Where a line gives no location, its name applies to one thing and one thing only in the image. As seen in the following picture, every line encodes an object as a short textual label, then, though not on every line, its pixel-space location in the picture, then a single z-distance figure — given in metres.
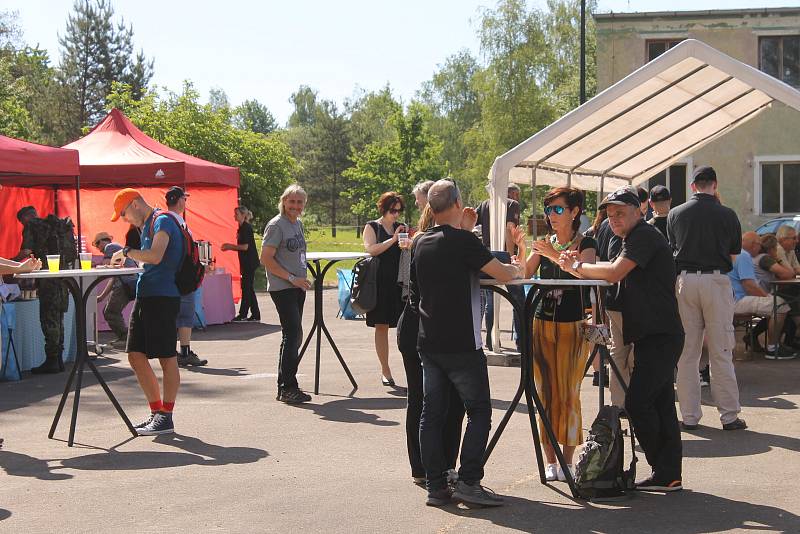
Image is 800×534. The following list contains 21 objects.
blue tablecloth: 11.10
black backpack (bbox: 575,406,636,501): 6.06
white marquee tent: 10.09
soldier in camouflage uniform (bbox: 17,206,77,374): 11.66
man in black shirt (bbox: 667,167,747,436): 8.06
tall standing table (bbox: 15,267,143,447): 7.70
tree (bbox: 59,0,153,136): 66.69
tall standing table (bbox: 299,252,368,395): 9.65
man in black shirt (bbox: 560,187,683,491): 6.18
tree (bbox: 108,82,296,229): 32.09
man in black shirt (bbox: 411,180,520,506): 5.78
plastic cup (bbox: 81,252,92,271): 8.96
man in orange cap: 7.93
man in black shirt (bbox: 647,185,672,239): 9.53
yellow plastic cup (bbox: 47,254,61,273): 8.87
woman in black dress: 9.55
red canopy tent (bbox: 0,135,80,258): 12.48
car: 17.27
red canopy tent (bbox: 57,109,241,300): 16.53
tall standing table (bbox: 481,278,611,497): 6.17
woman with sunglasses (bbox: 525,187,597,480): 6.31
